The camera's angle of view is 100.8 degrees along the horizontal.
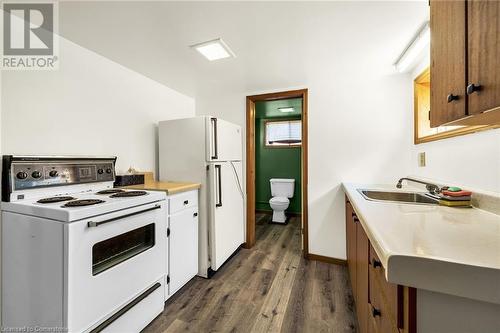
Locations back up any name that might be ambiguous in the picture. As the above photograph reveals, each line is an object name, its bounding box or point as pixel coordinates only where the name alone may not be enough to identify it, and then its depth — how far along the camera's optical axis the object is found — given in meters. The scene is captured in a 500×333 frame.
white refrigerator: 2.12
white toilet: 3.81
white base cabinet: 1.76
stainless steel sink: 1.51
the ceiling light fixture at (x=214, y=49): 1.64
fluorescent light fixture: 1.44
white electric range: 1.07
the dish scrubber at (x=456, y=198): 1.16
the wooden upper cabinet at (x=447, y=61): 0.75
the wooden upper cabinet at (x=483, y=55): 0.60
